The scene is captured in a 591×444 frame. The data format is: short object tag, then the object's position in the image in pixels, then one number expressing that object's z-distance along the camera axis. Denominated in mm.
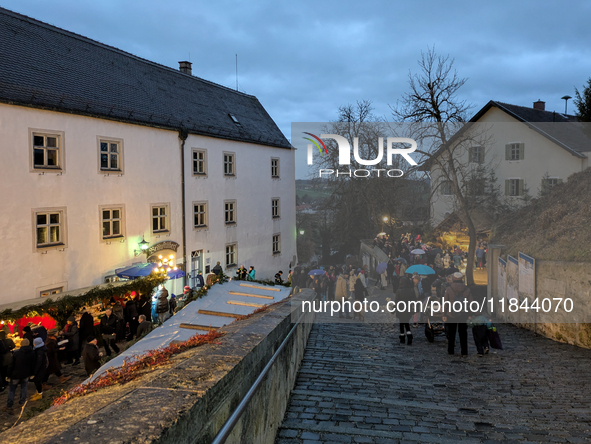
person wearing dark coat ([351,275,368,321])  14211
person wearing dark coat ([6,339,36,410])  8953
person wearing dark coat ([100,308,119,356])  11953
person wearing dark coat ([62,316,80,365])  12164
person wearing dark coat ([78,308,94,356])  12797
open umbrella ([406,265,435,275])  14410
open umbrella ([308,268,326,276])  17097
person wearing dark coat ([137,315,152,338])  11114
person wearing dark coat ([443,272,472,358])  9383
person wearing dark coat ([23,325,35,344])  10655
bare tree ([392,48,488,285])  20000
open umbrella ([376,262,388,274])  20359
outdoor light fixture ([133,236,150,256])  19594
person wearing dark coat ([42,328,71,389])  10531
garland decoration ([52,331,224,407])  3426
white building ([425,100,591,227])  28453
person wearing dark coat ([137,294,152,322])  15326
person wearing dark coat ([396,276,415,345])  10023
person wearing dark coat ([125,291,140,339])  14195
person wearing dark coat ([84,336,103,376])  9969
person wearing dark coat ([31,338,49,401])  9383
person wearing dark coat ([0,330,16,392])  10148
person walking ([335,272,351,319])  14734
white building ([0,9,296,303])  15594
